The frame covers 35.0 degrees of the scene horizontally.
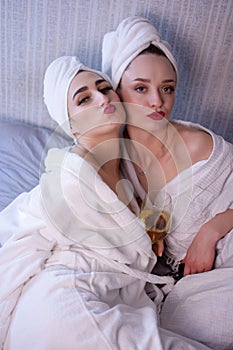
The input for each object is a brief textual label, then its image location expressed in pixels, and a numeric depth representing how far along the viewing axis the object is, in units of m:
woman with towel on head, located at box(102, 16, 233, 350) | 0.99
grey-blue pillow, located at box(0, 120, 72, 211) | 1.26
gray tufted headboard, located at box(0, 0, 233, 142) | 1.35
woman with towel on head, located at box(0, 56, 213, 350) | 0.75
